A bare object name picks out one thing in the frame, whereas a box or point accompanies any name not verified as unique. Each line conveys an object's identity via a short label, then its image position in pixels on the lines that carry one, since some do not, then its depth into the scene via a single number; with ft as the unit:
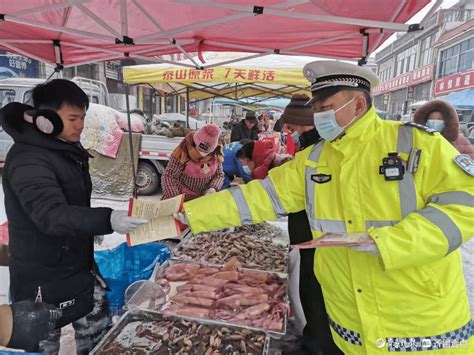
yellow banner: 19.31
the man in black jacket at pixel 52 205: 4.75
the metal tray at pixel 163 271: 6.37
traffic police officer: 3.84
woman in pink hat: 11.52
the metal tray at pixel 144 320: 6.00
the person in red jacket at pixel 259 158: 12.42
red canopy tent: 7.04
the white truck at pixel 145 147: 25.18
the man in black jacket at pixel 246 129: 29.60
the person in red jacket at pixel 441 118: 12.04
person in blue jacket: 17.74
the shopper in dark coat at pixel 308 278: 7.84
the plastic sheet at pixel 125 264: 8.84
